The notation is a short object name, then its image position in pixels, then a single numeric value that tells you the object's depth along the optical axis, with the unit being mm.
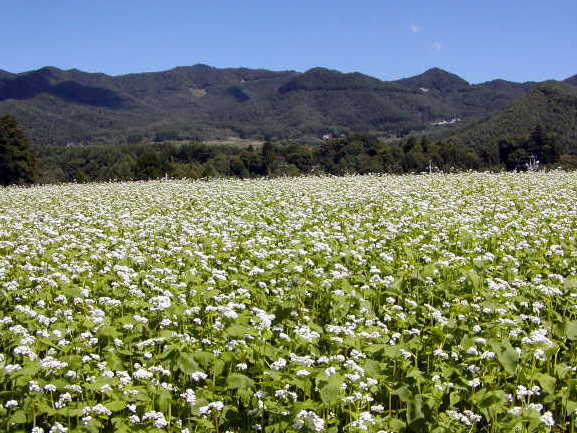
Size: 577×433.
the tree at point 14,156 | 53156
